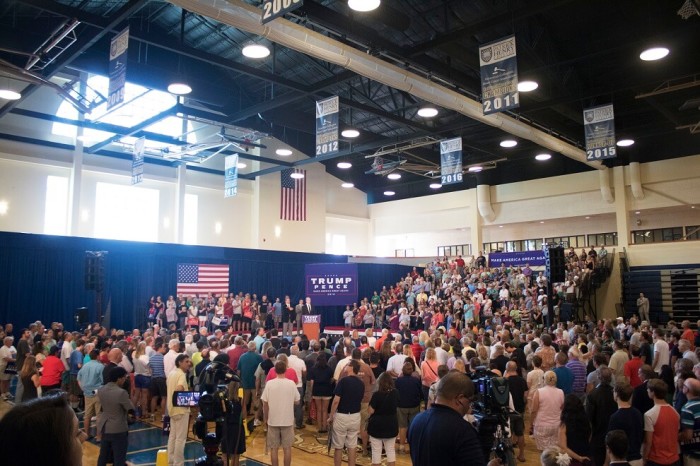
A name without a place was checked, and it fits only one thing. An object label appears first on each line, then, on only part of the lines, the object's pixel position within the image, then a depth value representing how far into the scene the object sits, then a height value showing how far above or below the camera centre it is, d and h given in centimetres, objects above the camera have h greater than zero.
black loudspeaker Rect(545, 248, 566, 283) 1248 +64
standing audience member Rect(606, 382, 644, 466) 493 -126
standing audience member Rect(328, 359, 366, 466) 648 -157
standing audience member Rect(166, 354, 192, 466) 672 -182
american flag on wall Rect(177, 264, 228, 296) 2288 +47
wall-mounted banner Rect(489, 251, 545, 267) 2120 +132
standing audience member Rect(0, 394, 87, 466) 123 -36
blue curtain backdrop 1855 +63
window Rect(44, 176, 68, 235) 1997 +326
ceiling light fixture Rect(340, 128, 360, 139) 1756 +534
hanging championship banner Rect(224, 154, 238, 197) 2030 +452
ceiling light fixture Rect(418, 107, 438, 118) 1489 +518
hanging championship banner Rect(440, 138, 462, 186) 1689 +426
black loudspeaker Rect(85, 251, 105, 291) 1428 +51
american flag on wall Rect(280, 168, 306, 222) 2567 +474
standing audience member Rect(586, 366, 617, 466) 543 -134
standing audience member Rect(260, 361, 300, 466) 643 -151
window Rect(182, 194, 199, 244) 2431 +344
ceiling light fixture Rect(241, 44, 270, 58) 1111 +519
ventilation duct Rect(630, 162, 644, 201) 2225 +471
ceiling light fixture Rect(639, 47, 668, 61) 1109 +515
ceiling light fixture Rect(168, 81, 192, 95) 1370 +538
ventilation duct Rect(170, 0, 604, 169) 930 +504
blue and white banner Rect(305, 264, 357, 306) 1869 +22
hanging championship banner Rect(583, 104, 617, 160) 1399 +432
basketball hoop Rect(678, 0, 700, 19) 930 +510
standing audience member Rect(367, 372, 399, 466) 616 -154
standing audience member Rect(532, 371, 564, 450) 605 -144
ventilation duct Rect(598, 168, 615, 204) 2295 +463
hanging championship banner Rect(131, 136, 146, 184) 1817 +461
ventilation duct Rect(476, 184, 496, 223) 2712 +460
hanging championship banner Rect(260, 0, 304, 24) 724 +409
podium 1995 -139
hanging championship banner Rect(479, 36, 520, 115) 993 +420
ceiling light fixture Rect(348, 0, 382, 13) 840 +469
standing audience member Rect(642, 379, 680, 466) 492 -137
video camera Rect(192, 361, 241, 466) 459 -109
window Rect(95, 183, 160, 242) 2127 +330
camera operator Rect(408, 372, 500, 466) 271 -76
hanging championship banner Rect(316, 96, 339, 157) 1288 +421
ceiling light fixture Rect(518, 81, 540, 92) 1275 +507
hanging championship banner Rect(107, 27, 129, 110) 1005 +431
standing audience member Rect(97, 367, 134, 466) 589 -151
